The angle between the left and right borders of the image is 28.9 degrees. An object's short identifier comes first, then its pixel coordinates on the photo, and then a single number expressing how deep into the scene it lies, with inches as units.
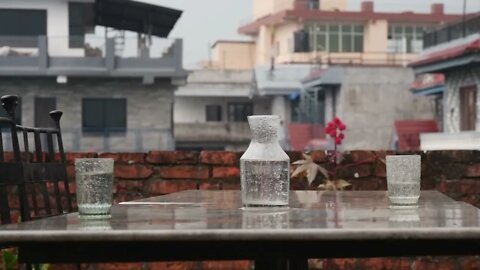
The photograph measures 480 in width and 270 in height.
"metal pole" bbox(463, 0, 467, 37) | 928.8
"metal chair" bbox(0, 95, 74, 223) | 105.6
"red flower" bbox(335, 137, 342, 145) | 173.1
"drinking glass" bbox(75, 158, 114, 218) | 94.3
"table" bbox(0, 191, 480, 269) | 74.5
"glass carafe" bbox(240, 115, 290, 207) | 103.4
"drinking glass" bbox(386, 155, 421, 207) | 105.9
